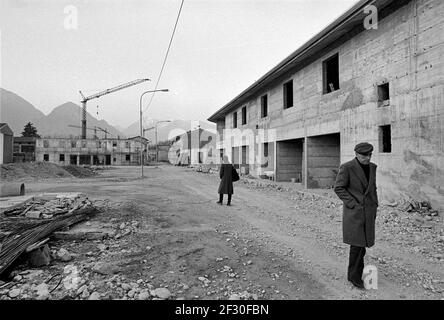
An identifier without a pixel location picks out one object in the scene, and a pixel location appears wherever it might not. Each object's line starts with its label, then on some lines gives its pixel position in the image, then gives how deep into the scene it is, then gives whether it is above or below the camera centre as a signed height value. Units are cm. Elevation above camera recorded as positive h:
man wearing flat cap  338 -58
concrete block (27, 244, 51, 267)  399 -151
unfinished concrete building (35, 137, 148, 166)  5884 +179
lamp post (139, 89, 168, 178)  2244 +542
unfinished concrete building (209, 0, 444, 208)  708 +229
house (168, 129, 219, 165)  5008 +236
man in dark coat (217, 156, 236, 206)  935 -68
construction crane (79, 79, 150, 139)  7525 +1929
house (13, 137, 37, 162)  5770 +304
